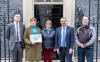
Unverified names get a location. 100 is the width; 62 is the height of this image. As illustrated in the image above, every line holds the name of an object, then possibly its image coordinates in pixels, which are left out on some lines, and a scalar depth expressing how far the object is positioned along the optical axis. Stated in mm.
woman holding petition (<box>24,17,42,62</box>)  3752
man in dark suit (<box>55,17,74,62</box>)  3794
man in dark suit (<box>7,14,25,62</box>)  3797
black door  4578
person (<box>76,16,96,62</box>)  3755
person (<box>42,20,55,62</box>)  3799
